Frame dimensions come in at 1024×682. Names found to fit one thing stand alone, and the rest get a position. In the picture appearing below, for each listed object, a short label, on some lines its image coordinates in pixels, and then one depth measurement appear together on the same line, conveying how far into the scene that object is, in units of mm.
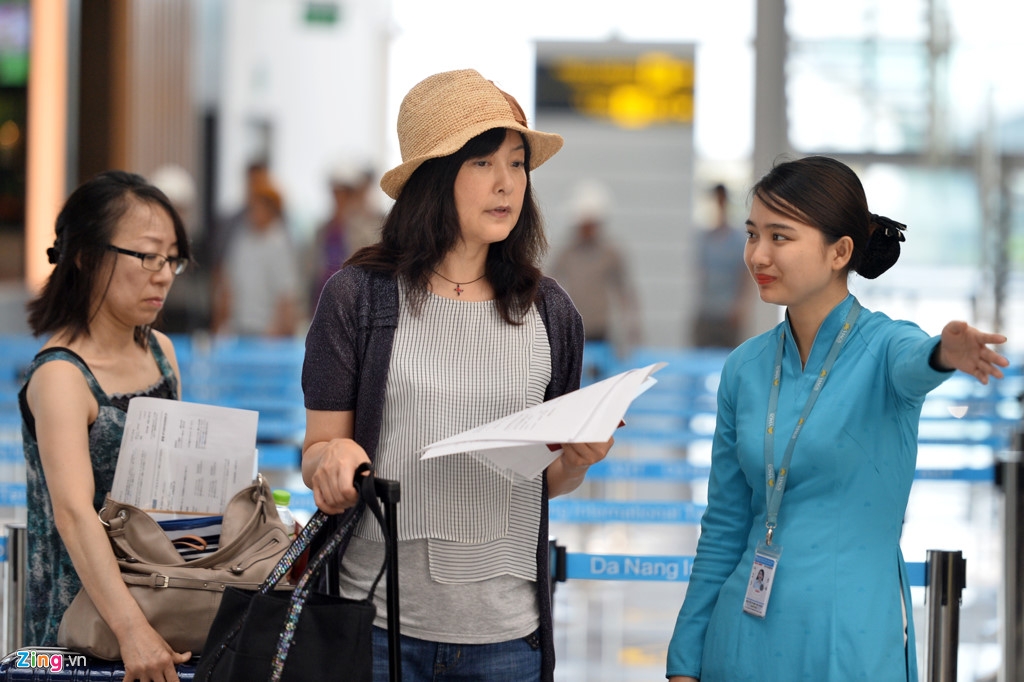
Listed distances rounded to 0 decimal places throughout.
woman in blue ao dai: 3918
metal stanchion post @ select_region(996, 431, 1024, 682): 7941
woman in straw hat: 4016
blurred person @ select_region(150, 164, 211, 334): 23094
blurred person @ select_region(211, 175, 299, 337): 20187
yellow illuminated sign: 28672
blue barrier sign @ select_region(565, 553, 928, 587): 6305
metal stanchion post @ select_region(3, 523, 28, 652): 6012
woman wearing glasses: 4359
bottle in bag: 4818
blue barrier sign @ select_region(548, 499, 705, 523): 8195
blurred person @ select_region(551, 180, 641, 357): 20625
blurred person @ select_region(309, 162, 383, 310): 21437
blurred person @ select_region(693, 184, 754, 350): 21672
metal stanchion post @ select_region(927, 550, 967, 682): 5754
